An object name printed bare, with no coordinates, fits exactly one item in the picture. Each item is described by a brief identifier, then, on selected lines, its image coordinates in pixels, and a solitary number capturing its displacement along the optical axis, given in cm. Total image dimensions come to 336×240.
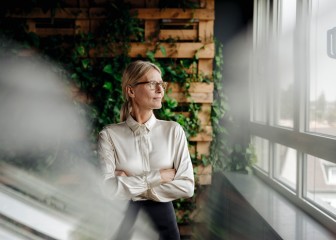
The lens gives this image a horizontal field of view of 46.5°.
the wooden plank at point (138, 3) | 369
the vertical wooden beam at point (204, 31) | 371
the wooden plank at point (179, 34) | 371
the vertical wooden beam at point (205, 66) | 375
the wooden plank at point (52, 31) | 364
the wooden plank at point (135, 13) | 364
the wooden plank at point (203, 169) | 381
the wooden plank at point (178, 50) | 369
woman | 172
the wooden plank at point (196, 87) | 373
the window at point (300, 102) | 220
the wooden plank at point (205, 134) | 377
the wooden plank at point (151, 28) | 370
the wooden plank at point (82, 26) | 365
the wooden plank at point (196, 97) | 374
